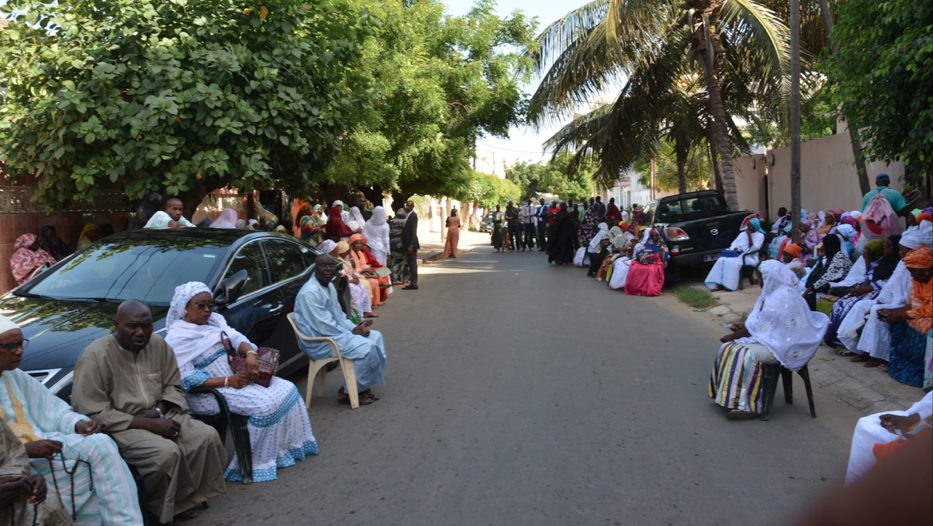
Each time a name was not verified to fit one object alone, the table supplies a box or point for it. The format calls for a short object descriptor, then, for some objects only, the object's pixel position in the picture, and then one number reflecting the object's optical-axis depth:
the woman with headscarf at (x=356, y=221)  13.66
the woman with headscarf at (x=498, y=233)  28.06
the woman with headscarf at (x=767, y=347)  5.47
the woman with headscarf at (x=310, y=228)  13.66
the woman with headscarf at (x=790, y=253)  8.05
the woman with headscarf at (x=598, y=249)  17.11
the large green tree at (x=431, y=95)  16.56
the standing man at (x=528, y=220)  27.95
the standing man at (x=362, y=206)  17.34
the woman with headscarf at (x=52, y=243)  9.90
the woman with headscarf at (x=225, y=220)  11.05
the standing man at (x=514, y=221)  27.65
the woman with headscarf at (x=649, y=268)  13.59
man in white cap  3.41
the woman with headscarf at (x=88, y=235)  10.30
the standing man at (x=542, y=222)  25.89
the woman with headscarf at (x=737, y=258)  12.84
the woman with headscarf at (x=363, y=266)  12.05
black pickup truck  14.09
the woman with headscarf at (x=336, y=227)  13.25
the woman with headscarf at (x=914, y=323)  6.20
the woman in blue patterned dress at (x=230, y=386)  4.55
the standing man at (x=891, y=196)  10.01
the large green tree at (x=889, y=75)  6.79
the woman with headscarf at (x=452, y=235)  24.77
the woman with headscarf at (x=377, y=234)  13.82
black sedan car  4.72
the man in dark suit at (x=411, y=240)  14.52
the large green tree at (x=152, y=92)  8.37
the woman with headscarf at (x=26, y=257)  9.51
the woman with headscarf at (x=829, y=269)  8.51
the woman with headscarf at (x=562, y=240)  20.08
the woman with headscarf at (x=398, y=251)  14.82
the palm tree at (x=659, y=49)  15.35
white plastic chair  6.14
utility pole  11.90
